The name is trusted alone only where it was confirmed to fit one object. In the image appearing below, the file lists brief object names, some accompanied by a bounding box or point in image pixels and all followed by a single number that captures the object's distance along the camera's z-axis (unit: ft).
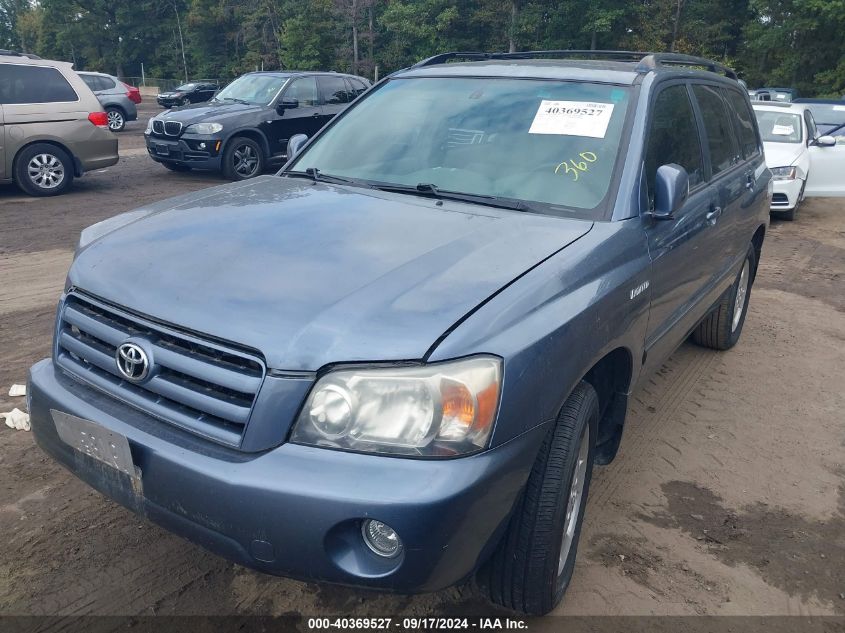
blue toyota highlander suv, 6.34
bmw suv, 38.09
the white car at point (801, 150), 34.24
